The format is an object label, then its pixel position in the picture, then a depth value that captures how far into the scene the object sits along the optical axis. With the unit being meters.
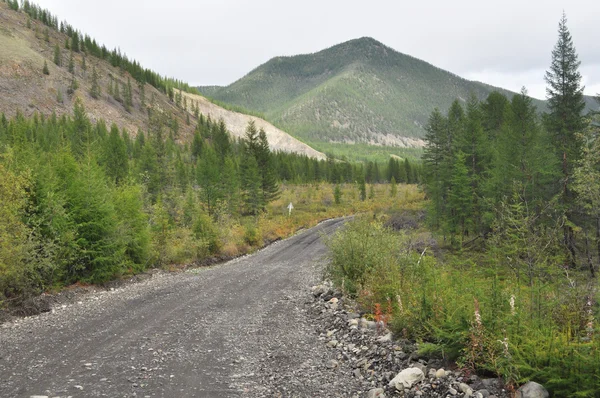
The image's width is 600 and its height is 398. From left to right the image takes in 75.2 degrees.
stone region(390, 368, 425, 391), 6.29
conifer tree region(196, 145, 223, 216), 45.44
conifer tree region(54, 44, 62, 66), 120.57
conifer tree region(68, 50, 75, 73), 119.43
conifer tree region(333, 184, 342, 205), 64.88
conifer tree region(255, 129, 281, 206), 47.97
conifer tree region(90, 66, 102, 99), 114.94
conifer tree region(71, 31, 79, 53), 139.88
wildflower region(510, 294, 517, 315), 5.91
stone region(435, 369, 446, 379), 6.17
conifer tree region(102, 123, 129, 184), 51.62
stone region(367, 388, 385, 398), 6.47
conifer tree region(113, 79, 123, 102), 123.25
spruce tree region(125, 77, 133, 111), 123.06
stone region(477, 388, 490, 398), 5.38
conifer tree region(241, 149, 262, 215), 44.88
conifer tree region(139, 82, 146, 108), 130.12
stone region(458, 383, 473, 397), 5.49
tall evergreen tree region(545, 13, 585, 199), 26.64
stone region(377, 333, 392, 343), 8.29
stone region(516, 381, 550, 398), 5.02
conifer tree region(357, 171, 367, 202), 74.46
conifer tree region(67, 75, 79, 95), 109.80
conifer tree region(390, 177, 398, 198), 76.62
